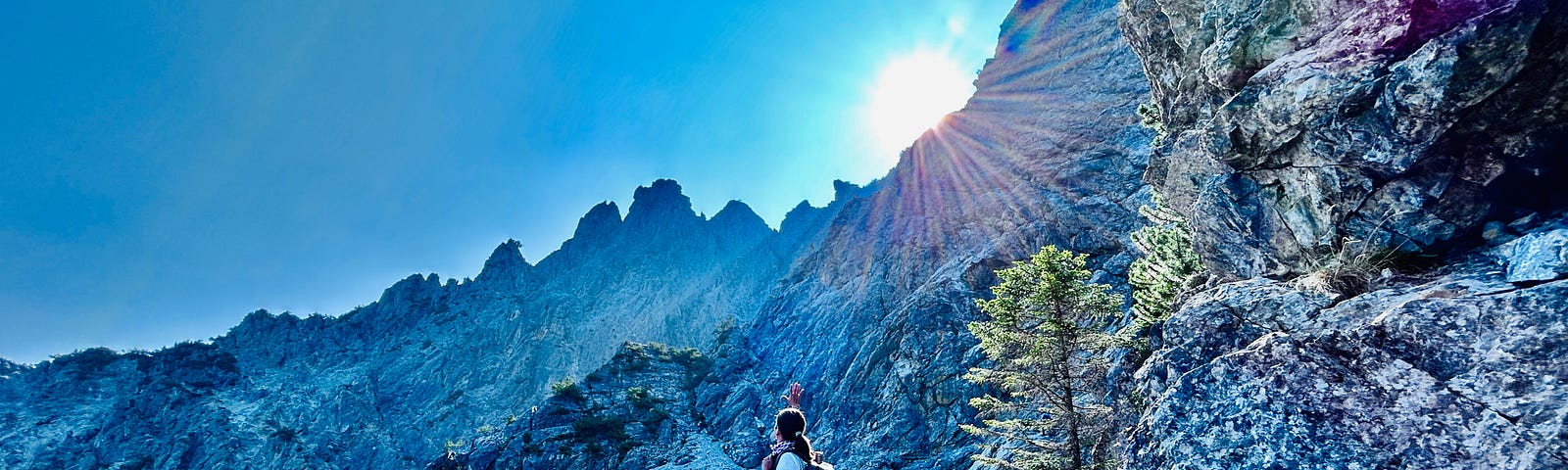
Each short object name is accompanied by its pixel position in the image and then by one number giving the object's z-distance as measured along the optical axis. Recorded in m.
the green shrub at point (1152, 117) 19.81
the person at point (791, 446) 5.67
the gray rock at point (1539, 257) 7.62
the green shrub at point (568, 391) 66.19
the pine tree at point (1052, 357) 17.62
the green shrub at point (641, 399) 68.56
